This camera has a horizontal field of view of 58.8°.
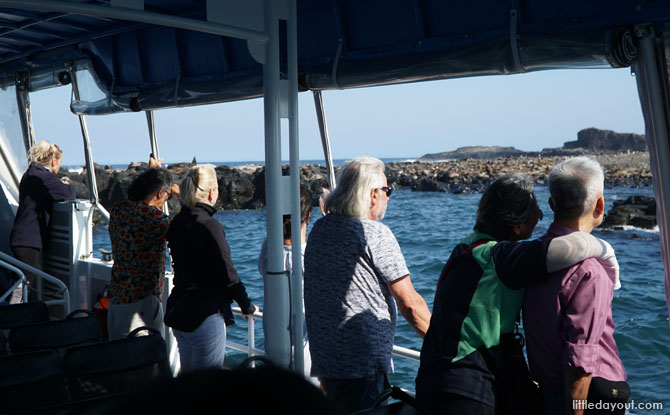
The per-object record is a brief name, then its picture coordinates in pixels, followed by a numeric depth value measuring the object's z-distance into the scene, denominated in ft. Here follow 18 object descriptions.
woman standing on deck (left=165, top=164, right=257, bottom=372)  9.33
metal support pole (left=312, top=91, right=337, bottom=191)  13.93
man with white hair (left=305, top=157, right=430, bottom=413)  6.94
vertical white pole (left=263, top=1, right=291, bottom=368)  8.98
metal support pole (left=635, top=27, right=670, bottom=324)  8.40
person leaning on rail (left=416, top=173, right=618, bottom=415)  5.55
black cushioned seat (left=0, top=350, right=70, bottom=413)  7.71
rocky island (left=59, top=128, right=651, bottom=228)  79.46
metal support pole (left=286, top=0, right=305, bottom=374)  9.12
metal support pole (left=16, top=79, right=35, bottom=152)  21.27
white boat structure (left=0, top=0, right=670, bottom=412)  8.61
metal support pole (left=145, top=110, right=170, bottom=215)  18.45
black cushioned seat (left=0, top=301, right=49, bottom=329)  11.13
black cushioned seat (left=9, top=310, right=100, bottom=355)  9.50
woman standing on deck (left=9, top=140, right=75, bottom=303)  16.76
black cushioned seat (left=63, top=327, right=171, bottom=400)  8.26
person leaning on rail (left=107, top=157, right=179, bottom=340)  10.58
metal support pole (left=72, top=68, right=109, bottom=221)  19.27
